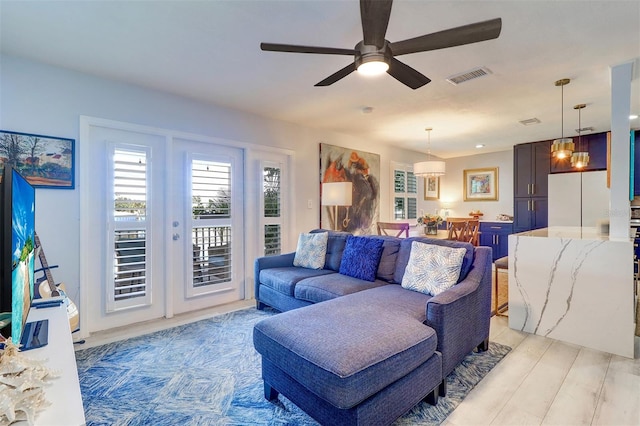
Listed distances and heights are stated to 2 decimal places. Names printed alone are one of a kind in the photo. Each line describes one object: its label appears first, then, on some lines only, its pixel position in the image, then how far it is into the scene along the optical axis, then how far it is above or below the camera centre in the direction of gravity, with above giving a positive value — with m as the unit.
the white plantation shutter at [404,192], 5.96 +0.42
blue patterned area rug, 1.67 -1.12
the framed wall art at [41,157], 2.41 +0.47
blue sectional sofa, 1.36 -0.68
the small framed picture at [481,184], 6.61 +0.64
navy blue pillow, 2.84 -0.44
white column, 2.55 +0.53
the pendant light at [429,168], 4.78 +0.71
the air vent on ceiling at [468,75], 2.70 +1.28
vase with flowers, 4.19 -0.14
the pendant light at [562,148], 3.17 +0.69
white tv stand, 0.78 -0.52
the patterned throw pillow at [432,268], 2.24 -0.42
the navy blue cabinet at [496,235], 6.00 -0.46
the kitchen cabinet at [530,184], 5.39 +0.53
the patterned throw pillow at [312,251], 3.36 -0.43
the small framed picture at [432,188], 6.86 +0.57
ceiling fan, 1.45 +0.93
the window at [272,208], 4.04 +0.06
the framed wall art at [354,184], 4.71 +0.50
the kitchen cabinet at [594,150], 4.88 +1.02
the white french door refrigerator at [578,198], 4.37 +0.22
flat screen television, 0.96 -0.16
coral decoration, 0.72 -0.44
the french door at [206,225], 3.33 -0.13
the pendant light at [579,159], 3.47 +0.62
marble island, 2.33 -0.64
